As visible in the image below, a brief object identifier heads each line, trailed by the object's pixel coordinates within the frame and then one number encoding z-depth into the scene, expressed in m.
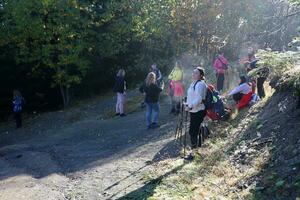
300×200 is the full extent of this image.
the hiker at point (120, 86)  17.38
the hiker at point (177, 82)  14.97
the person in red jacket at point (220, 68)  17.22
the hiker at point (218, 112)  12.27
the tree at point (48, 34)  22.44
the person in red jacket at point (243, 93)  12.77
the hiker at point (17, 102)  20.02
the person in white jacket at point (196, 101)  9.19
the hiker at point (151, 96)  13.59
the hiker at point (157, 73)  17.05
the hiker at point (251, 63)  13.38
